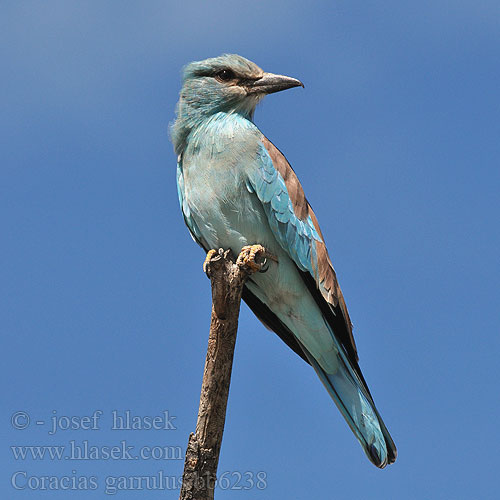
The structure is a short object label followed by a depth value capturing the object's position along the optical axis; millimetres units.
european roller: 12984
